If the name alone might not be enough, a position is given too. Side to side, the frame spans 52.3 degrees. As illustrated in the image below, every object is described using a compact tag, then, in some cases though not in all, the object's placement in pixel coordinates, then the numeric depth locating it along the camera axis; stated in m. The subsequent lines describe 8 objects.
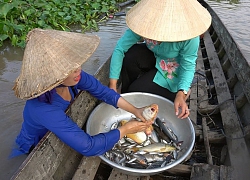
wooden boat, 1.64
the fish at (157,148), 1.95
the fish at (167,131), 2.11
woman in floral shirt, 1.77
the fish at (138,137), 2.01
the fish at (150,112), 1.84
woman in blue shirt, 1.35
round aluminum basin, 2.08
